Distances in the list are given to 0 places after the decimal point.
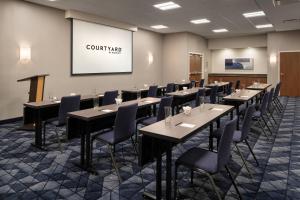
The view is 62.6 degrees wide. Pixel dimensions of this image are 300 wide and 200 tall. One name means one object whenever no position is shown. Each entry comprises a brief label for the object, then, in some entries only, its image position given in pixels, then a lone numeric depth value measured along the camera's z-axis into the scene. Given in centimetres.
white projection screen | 761
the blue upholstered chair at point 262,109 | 461
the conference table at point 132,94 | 675
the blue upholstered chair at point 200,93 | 562
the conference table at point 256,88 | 741
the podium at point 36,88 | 518
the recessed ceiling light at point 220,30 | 1104
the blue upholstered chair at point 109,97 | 504
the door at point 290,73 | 1116
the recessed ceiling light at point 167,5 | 662
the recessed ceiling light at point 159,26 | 991
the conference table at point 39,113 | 405
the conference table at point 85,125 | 311
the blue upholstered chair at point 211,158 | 216
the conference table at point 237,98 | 479
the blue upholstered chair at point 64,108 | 395
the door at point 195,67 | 1219
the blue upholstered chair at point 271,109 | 526
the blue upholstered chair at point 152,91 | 693
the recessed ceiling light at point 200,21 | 883
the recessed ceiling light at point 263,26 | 1012
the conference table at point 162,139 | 224
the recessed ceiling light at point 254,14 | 776
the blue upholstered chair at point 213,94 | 653
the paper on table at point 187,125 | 253
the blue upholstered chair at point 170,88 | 772
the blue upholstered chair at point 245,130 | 289
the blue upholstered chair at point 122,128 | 300
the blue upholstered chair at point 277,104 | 658
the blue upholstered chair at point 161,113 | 387
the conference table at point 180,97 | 567
